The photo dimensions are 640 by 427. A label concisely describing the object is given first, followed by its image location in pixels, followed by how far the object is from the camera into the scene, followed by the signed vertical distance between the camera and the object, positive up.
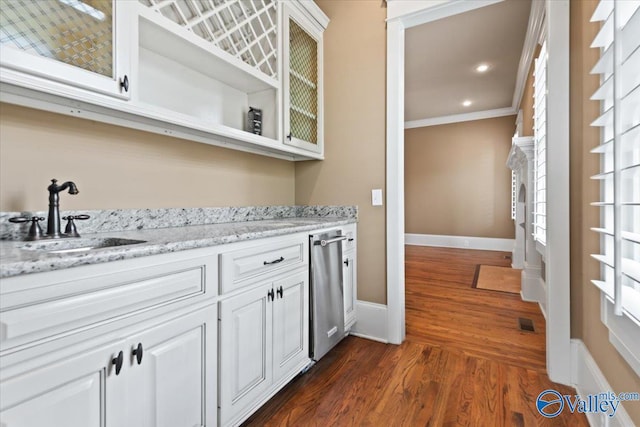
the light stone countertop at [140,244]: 0.71 -0.11
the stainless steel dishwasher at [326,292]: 1.75 -0.50
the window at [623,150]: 0.98 +0.22
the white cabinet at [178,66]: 1.04 +0.72
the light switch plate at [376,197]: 2.25 +0.11
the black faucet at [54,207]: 1.15 +0.02
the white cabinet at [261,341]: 1.21 -0.60
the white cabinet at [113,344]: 0.70 -0.37
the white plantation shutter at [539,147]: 2.49 +0.57
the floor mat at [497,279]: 3.53 -0.87
